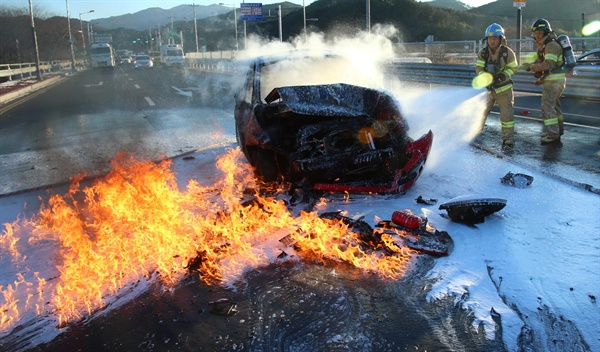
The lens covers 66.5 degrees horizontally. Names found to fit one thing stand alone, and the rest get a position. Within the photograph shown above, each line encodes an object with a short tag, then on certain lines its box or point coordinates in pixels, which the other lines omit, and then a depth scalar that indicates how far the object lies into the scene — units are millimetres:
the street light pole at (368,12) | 27141
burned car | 5133
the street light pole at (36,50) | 33000
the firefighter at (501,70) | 7473
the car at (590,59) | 13953
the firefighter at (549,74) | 7523
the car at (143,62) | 52156
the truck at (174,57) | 49375
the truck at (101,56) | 50750
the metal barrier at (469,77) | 11938
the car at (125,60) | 67062
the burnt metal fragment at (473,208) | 4344
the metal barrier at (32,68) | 28309
